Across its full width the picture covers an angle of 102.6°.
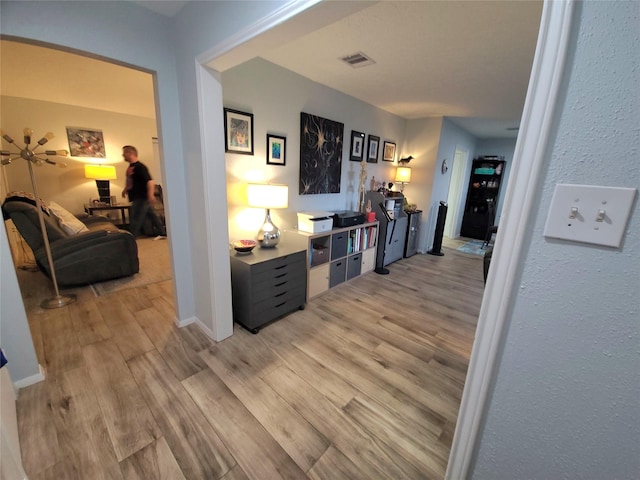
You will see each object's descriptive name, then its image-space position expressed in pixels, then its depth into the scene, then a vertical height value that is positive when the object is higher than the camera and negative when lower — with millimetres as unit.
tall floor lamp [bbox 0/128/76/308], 2029 -486
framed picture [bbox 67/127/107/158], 4410 +457
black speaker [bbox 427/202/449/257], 4406 -772
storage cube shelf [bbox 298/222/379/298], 2675 -836
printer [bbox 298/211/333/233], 2604 -425
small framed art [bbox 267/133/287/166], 2459 +271
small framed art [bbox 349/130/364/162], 3400 +471
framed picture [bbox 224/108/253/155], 2118 +374
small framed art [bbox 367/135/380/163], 3705 +493
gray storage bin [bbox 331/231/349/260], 2861 -702
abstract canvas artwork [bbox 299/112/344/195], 2783 +297
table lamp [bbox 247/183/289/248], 2131 -147
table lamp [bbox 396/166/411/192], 4234 +168
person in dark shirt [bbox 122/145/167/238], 4648 -450
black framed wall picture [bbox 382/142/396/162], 4012 +494
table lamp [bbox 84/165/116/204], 4508 -109
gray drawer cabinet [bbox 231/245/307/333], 2025 -861
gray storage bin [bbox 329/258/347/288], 2909 -1030
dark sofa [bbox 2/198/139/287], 2447 -824
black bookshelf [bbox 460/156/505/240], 5651 -169
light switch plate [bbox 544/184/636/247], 493 -40
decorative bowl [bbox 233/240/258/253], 2174 -581
